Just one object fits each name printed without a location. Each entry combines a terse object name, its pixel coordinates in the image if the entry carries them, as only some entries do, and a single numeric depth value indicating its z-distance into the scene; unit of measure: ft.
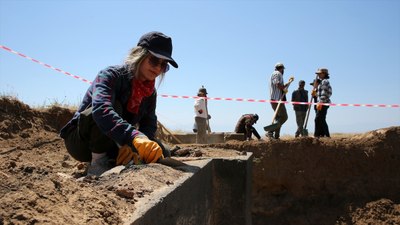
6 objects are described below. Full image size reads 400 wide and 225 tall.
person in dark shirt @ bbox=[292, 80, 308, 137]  30.60
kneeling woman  9.38
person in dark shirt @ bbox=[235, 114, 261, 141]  30.91
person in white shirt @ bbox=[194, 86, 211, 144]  31.12
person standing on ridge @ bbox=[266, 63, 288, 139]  28.50
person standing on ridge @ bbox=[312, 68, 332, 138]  27.43
